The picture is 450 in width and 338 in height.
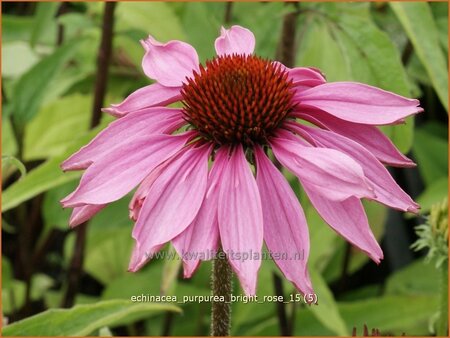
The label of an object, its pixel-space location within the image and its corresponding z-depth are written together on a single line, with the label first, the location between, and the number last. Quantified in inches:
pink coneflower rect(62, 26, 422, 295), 15.9
